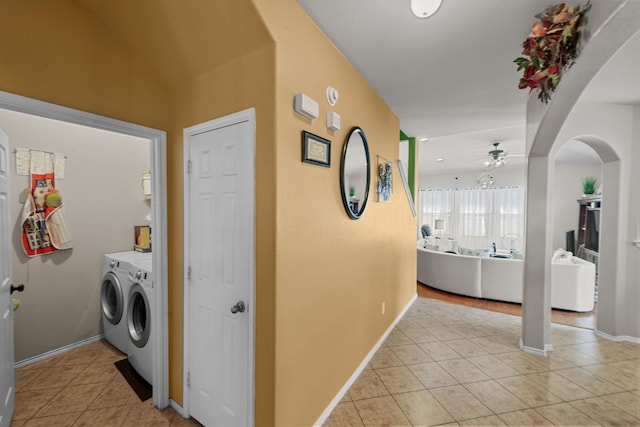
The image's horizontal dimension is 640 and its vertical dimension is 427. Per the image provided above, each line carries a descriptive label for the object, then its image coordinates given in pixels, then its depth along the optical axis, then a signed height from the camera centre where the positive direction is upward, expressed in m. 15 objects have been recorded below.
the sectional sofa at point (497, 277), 3.72 -1.04
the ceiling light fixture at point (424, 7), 1.47 +1.11
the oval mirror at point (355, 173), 1.96 +0.28
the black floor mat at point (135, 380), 2.05 -1.39
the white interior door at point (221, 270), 1.49 -0.37
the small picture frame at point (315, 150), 1.54 +0.35
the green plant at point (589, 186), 5.49 +0.48
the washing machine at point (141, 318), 2.07 -0.90
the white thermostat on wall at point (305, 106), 1.46 +0.56
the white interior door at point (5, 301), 1.56 -0.56
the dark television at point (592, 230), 4.87 -0.37
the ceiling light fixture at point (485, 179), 5.93 +0.66
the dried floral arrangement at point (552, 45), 1.38 +0.90
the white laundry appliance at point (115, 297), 2.46 -0.87
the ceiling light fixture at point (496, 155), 4.83 +0.98
